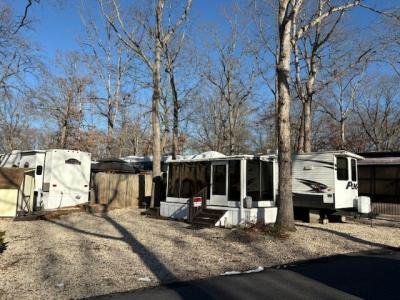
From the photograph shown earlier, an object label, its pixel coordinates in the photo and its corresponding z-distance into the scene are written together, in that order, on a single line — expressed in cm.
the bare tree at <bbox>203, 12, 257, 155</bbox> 3403
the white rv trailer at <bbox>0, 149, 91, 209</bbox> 1759
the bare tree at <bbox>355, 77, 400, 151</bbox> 4256
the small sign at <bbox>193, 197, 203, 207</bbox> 1443
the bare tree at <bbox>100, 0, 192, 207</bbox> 2052
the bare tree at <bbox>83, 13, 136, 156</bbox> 3454
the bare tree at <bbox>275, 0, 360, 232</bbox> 1234
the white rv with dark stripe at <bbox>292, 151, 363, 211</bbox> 1551
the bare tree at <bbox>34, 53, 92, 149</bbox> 3847
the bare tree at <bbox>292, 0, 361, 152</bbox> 2208
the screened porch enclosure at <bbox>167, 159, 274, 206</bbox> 1420
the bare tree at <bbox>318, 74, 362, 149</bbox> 3731
